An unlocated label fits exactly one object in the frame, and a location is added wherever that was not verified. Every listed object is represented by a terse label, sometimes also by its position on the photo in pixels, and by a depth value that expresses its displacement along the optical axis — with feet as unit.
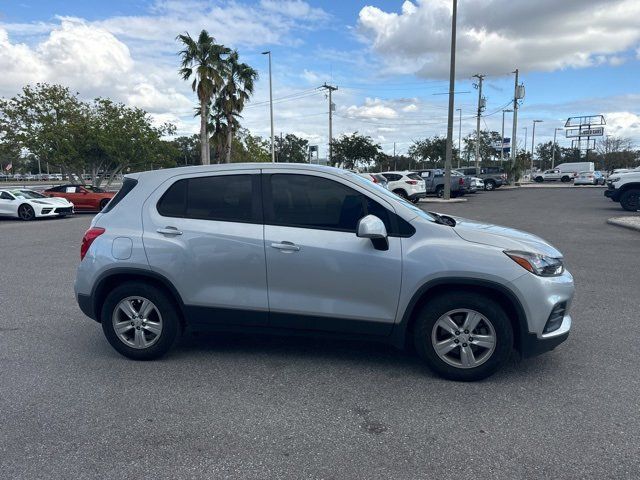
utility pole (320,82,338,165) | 142.20
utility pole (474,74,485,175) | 147.27
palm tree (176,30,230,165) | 100.48
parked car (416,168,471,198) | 93.56
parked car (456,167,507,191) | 131.85
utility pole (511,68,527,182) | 151.23
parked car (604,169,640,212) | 57.44
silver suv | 12.29
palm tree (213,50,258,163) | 115.34
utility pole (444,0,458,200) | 76.74
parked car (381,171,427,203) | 77.51
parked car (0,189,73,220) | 63.67
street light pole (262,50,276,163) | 122.93
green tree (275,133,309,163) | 270.22
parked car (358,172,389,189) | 64.97
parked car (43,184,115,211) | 74.23
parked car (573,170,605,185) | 147.02
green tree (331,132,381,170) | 155.63
